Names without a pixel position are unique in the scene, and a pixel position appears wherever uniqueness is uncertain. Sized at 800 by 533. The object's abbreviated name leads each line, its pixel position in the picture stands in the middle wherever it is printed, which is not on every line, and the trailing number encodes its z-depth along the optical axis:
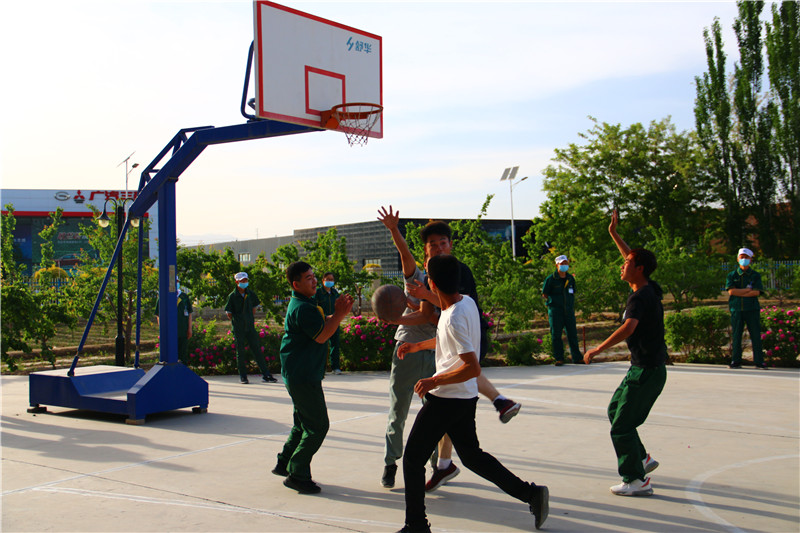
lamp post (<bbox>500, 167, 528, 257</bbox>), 44.81
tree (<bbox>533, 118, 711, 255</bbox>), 36.72
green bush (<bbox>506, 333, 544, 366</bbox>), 15.15
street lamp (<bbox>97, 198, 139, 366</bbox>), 13.91
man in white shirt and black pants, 4.51
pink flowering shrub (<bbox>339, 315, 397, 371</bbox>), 14.56
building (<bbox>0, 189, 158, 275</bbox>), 58.84
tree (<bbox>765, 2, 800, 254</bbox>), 34.88
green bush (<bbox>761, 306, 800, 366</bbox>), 13.38
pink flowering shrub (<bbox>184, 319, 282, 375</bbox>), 14.16
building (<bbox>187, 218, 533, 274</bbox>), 44.59
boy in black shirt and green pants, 5.56
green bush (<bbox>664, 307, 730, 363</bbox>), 14.38
